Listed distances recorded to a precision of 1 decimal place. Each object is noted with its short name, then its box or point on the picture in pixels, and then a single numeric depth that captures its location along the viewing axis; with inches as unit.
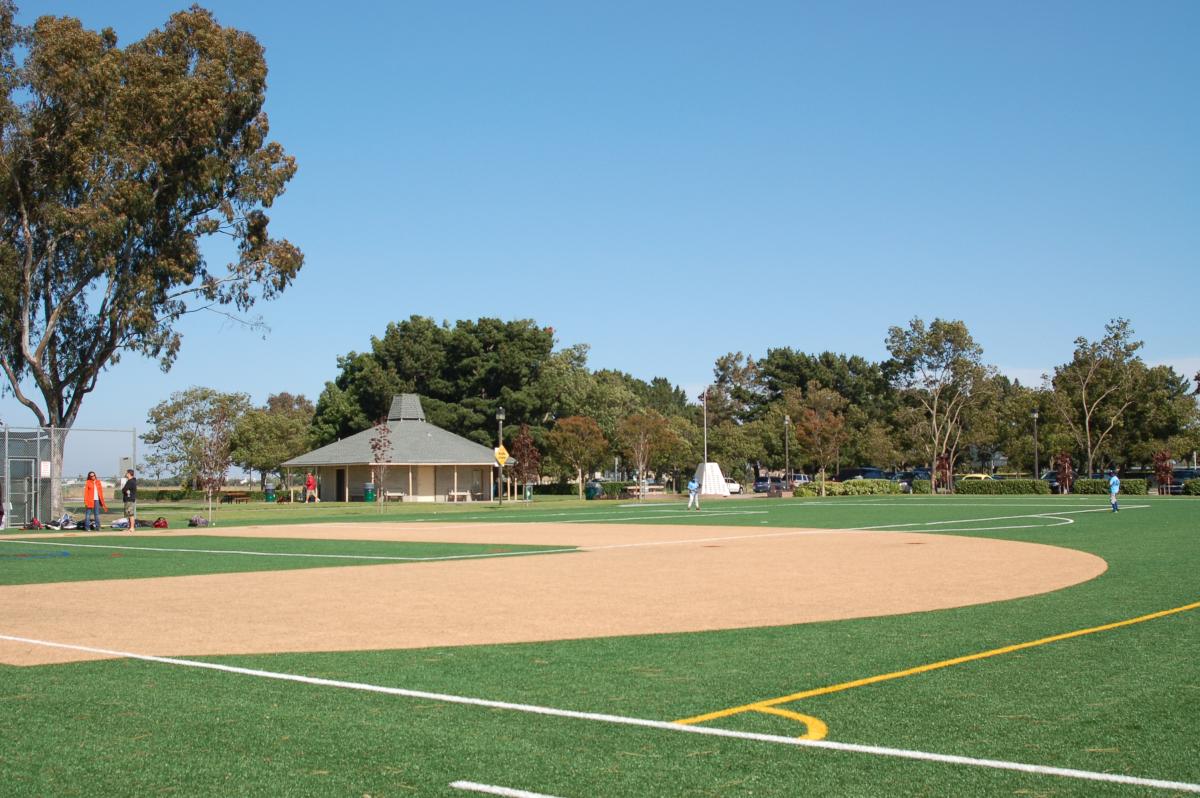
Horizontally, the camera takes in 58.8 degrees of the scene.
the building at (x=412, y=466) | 2839.6
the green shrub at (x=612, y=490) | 2913.4
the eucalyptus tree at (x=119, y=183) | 1563.7
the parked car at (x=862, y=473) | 3897.6
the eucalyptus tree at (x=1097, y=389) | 2989.7
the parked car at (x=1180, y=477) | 2561.5
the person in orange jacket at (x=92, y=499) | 1290.6
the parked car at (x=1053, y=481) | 2664.9
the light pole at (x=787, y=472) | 3366.1
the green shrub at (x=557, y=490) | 3472.0
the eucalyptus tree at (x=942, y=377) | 3341.5
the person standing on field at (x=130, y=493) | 1346.0
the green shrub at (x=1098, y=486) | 2556.6
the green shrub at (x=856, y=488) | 2765.7
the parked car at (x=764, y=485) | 3382.4
